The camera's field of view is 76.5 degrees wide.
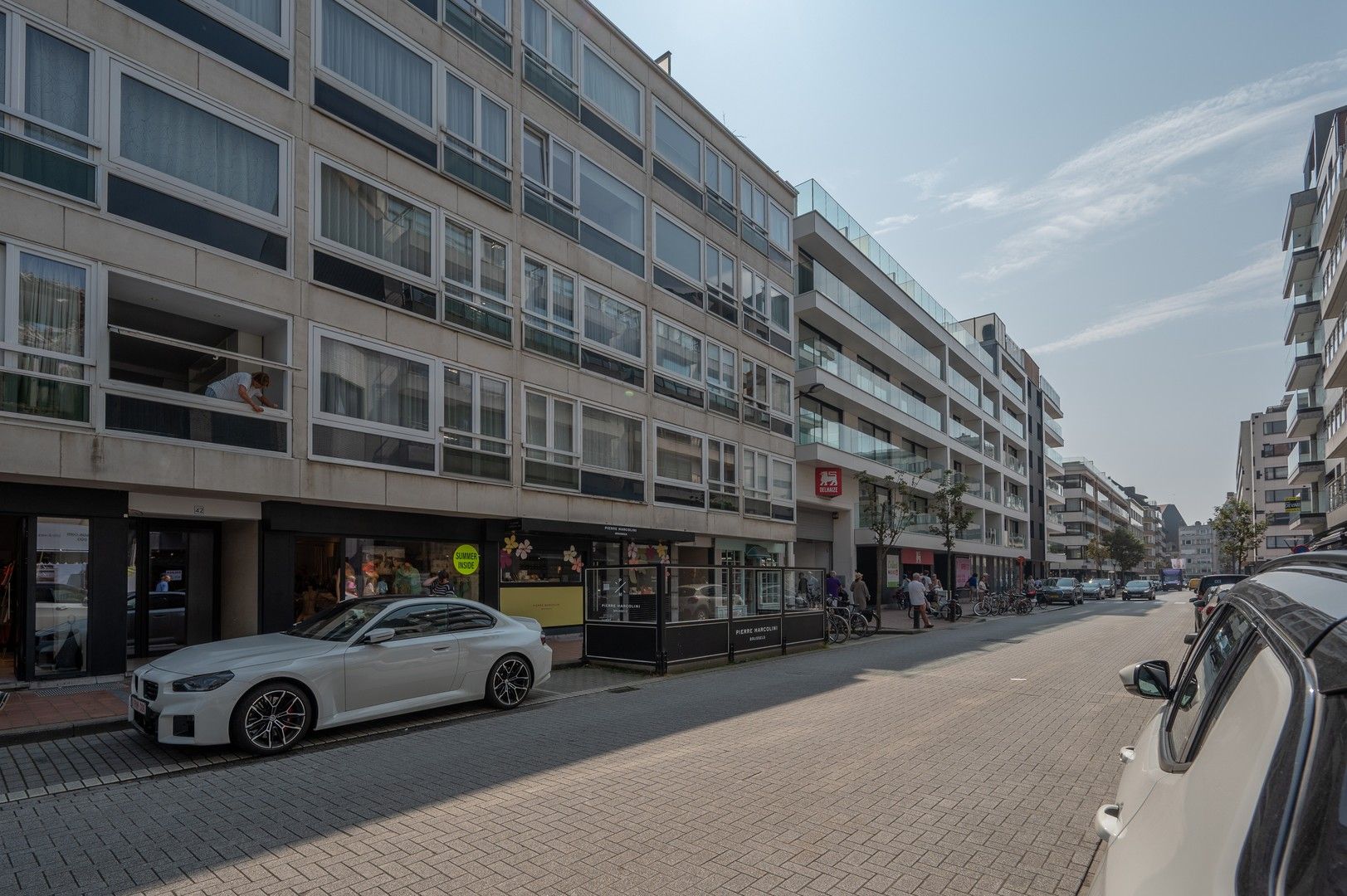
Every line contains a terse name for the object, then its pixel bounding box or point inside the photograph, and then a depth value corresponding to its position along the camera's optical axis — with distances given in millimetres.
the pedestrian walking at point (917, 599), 25172
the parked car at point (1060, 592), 48625
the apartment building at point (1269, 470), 87062
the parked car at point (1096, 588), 60875
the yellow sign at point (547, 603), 18156
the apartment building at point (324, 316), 11227
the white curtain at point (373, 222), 14641
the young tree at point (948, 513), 31469
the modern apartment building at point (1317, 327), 37062
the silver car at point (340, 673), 7691
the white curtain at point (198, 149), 11984
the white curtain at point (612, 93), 21078
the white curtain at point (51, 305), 10773
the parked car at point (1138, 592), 59375
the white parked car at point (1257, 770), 1317
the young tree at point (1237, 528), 59469
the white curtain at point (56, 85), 10953
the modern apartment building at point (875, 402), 31562
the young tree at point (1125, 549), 105625
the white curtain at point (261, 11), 13367
